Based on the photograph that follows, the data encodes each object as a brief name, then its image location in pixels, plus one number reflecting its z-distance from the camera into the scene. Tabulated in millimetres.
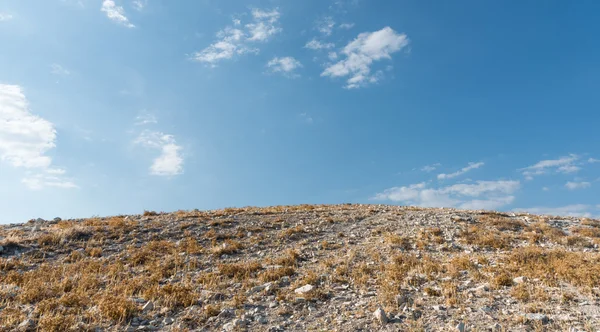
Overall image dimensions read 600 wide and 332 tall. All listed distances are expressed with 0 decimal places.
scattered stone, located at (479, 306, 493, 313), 9747
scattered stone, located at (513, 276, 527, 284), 11744
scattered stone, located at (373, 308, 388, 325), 9453
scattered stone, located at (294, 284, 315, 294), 11701
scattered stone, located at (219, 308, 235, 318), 10378
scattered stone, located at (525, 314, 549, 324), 8961
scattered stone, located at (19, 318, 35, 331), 9489
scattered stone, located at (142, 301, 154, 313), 10841
